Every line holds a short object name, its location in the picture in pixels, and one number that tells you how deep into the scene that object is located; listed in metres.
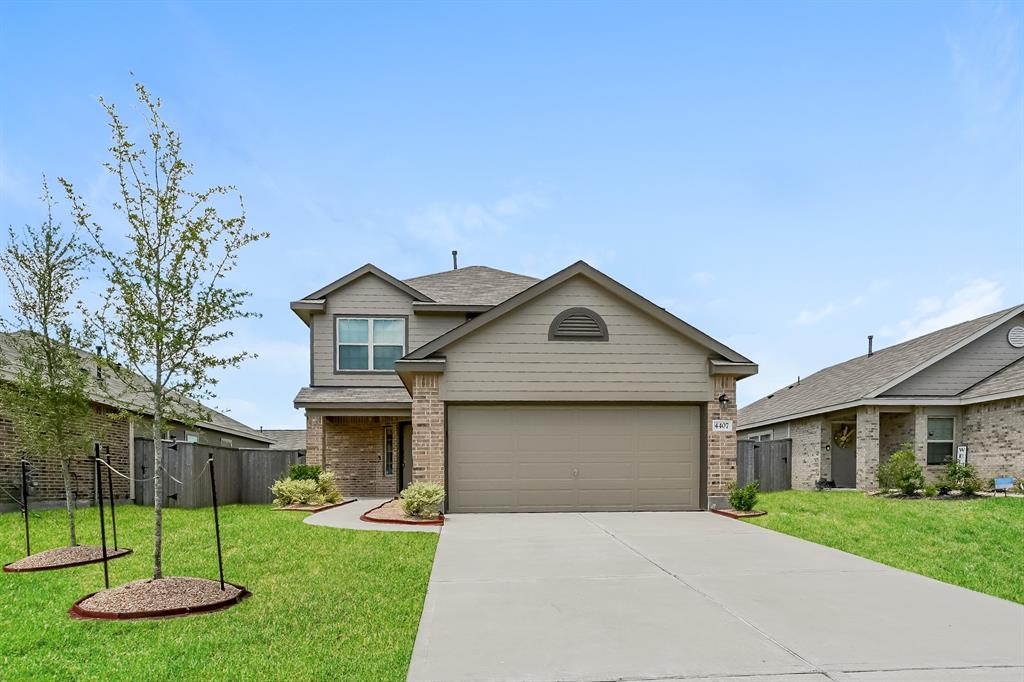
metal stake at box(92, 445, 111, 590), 7.50
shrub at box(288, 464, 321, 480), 17.66
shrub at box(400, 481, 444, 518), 13.09
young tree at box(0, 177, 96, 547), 9.98
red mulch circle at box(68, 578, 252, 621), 6.46
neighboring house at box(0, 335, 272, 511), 15.05
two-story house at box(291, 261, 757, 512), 14.50
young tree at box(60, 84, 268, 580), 7.21
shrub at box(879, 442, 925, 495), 17.67
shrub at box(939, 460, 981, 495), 17.44
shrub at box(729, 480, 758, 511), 14.39
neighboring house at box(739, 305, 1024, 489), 19.45
